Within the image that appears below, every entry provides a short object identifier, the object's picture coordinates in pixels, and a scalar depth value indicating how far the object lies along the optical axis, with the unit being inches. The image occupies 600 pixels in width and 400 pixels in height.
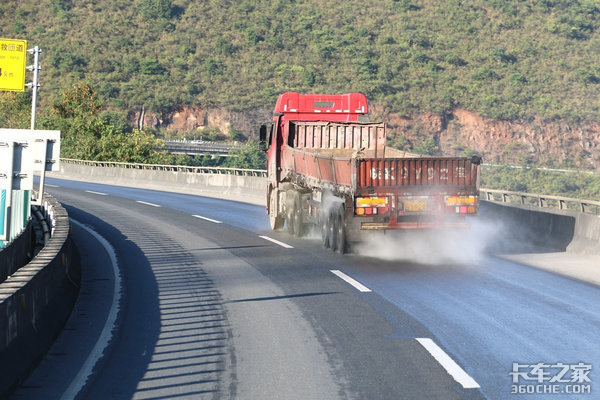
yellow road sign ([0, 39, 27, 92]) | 1847.2
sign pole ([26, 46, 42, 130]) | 1562.7
